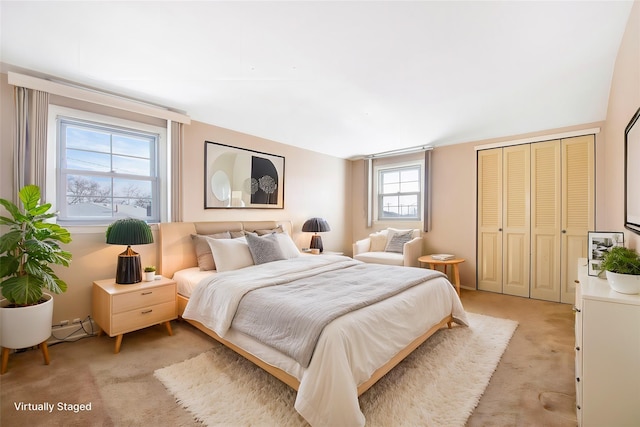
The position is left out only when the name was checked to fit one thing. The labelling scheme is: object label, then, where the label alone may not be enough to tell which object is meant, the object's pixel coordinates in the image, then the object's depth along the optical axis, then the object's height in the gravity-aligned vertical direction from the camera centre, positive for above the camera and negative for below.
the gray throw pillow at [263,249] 3.19 -0.42
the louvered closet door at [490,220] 4.22 -0.08
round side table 3.92 -0.68
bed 1.51 -0.75
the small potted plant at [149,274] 2.77 -0.60
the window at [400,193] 5.13 +0.41
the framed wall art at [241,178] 3.68 +0.50
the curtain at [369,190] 5.57 +0.48
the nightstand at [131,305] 2.39 -0.83
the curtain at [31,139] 2.35 +0.62
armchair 4.30 -0.57
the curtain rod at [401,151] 4.76 +1.13
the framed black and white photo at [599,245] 2.00 -0.22
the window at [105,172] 2.72 +0.42
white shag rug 1.65 -1.19
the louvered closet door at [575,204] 3.53 +0.15
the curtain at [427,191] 4.77 +0.40
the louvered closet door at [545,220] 3.76 -0.07
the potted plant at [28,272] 2.03 -0.46
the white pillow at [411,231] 4.77 -0.29
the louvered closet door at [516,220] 3.99 -0.08
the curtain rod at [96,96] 2.33 +1.09
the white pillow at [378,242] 5.00 -0.50
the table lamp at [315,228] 4.59 -0.24
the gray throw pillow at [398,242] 4.67 -0.46
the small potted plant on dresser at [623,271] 1.46 -0.30
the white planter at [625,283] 1.45 -0.35
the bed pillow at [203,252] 3.08 -0.44
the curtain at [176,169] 3.24 +0.51
